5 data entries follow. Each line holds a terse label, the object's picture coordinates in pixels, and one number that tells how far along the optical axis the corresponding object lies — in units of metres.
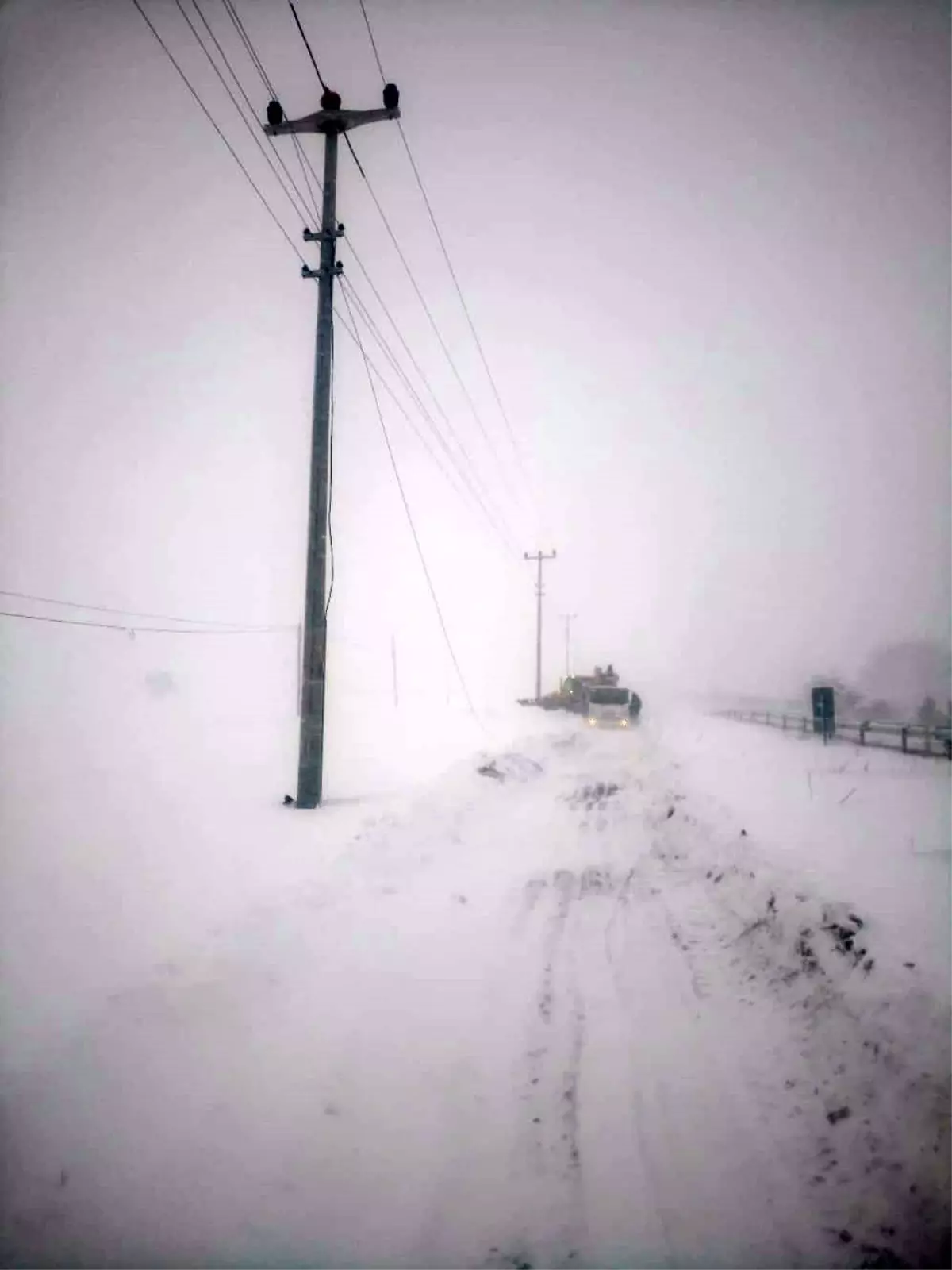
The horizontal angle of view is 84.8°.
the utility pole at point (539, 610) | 45.62
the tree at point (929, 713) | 47.41
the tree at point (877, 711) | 52.27
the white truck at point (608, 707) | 27.11
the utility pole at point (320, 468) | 9.35
